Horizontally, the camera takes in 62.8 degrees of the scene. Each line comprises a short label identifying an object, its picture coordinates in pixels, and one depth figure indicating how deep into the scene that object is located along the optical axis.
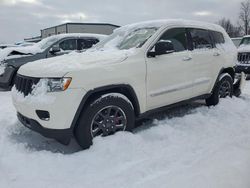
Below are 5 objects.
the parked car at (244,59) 8.84
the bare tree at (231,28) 49.17
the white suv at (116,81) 2.62
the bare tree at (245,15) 48.63
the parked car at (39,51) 6.10
